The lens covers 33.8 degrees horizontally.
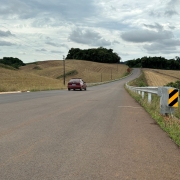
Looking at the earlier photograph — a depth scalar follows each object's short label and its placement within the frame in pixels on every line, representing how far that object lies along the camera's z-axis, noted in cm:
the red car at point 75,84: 3741
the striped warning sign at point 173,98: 1034
